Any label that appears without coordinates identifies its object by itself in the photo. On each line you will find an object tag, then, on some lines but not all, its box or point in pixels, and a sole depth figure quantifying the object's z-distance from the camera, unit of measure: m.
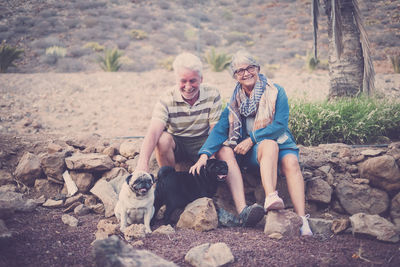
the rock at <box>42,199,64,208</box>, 3.52
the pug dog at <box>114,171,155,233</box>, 2.86
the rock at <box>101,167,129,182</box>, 3.98
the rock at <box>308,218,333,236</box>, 2.92
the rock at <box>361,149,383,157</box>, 3.82
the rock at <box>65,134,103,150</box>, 4.51
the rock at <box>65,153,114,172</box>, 3.89
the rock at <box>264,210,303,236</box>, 2.76
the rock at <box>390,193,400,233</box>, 3.48
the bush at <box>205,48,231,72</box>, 11.48
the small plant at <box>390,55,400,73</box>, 9.88
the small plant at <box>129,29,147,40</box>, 17.27
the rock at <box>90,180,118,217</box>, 3.44
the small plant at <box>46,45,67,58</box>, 13.53
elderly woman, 3.10
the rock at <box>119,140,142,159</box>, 4.27
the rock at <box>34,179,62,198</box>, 3.95
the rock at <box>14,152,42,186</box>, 3.97
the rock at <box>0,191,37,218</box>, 2.92
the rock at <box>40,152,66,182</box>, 3.95
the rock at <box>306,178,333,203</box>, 3.65
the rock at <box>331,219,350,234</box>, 2.85
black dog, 3.11
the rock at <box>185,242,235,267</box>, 2.20
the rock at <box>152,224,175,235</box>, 2.82
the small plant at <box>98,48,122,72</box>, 11.07
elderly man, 3.17
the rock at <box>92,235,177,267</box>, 1.88
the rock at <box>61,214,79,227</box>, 3.06
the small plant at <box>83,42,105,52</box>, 15.05
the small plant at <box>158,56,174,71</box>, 12.48
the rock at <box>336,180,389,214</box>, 3.59
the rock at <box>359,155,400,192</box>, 3.51
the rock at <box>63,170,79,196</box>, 3.83
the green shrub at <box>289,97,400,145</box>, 4.79
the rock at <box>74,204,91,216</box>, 3.39
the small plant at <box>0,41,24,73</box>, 9.91
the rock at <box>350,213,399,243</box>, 2.63
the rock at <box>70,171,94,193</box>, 3.90
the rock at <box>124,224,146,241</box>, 2.75
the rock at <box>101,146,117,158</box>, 4.30
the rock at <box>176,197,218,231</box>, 2.94
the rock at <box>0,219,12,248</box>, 2.40
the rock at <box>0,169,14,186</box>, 4.03
